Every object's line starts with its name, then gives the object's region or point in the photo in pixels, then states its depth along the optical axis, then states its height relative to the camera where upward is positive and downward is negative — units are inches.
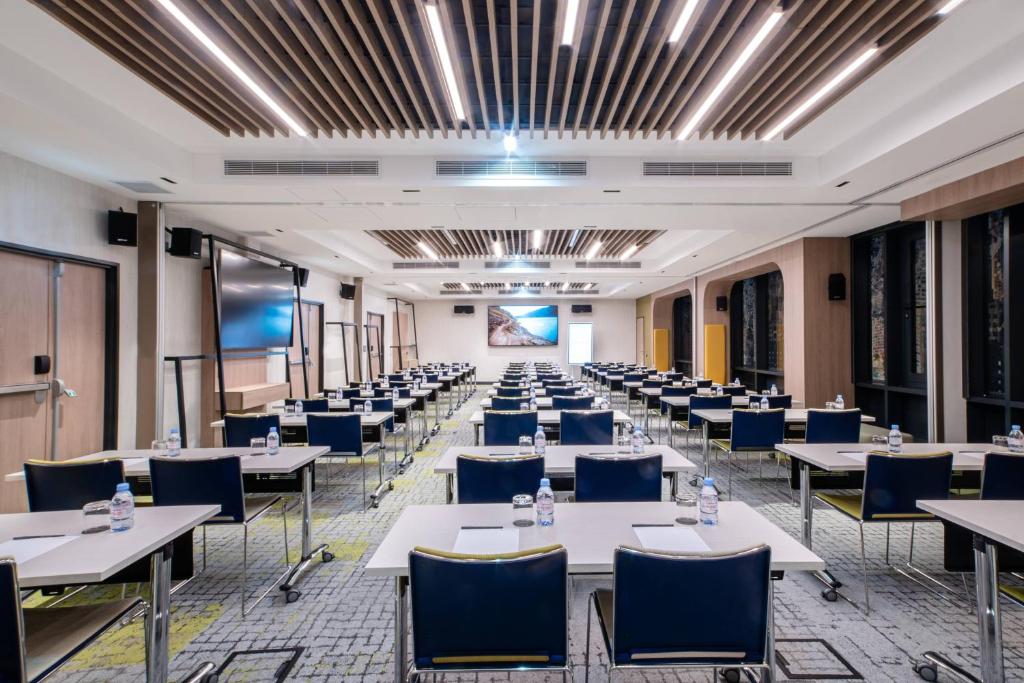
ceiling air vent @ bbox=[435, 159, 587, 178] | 218.7 +75.4
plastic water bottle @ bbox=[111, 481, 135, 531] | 86.4 -26.4
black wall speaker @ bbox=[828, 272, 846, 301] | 335.3 +37.6
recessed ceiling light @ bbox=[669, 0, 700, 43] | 120.3 +78.6
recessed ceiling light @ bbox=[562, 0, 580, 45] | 120.1 +78.8
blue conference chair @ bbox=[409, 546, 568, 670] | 63.0 -32.4
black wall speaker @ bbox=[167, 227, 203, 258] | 258.1 +54.4
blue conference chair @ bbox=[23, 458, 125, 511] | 116.2 -29.0
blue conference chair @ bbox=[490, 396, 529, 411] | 245.1 -26.2
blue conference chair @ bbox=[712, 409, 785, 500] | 198.8 -32.3
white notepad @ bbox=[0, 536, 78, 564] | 75.9 -29.4
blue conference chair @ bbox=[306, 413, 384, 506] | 195.0 -30.7
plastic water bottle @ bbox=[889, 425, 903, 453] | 149.3 -28.0
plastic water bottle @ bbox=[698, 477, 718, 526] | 89.7 -27.6
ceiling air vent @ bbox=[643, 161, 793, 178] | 219.3 +74.6
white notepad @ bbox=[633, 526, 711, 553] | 78.9 -30.4
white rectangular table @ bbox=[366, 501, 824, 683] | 73.5 -30.5
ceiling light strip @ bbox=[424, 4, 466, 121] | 124.5 +79.5
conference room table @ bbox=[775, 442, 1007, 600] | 129.8 -31.1
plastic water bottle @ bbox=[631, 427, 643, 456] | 140.3 -26.1
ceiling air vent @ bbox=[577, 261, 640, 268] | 525.0 +82.7
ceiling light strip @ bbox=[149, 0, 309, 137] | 121.4 +80.0
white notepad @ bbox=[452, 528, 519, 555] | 78.5 -30.4
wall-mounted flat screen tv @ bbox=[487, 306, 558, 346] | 808.9 +36.4
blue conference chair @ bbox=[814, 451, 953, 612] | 120.4 -32.8
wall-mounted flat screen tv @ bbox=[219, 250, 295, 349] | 296.0 +29.8
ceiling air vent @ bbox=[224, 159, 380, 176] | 216.2 +76.1
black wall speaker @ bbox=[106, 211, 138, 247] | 225.3 +53.8
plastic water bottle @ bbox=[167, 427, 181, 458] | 150.3 -27.1
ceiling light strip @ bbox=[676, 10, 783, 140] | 128.1 +78.7
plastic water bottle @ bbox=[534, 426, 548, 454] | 140.0 -25.7
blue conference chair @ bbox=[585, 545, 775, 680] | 63.7 -32.9
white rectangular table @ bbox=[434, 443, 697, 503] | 129.6 -29.5
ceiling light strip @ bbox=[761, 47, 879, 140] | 142.2 +78.7
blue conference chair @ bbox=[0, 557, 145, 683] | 61.1 -40.5
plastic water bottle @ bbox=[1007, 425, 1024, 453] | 140.3 -26.6
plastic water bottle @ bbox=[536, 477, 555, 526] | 89.4 -27.8
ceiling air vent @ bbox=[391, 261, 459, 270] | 518.0 +83.6
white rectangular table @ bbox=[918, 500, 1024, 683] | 83.8 -38.1
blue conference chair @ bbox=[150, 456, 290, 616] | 123.4 -31.7
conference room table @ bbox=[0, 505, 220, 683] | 70.7 -29.8
